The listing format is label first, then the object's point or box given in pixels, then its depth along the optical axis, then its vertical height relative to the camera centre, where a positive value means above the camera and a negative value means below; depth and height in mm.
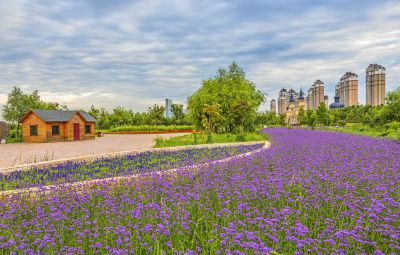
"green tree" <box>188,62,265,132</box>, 28662 +1843
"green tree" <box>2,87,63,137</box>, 35719 +2309
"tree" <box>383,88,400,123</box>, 27692 +1008
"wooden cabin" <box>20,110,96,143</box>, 29641 -161
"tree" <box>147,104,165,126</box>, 53112 +1590
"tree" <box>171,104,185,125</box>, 63844 +1849
